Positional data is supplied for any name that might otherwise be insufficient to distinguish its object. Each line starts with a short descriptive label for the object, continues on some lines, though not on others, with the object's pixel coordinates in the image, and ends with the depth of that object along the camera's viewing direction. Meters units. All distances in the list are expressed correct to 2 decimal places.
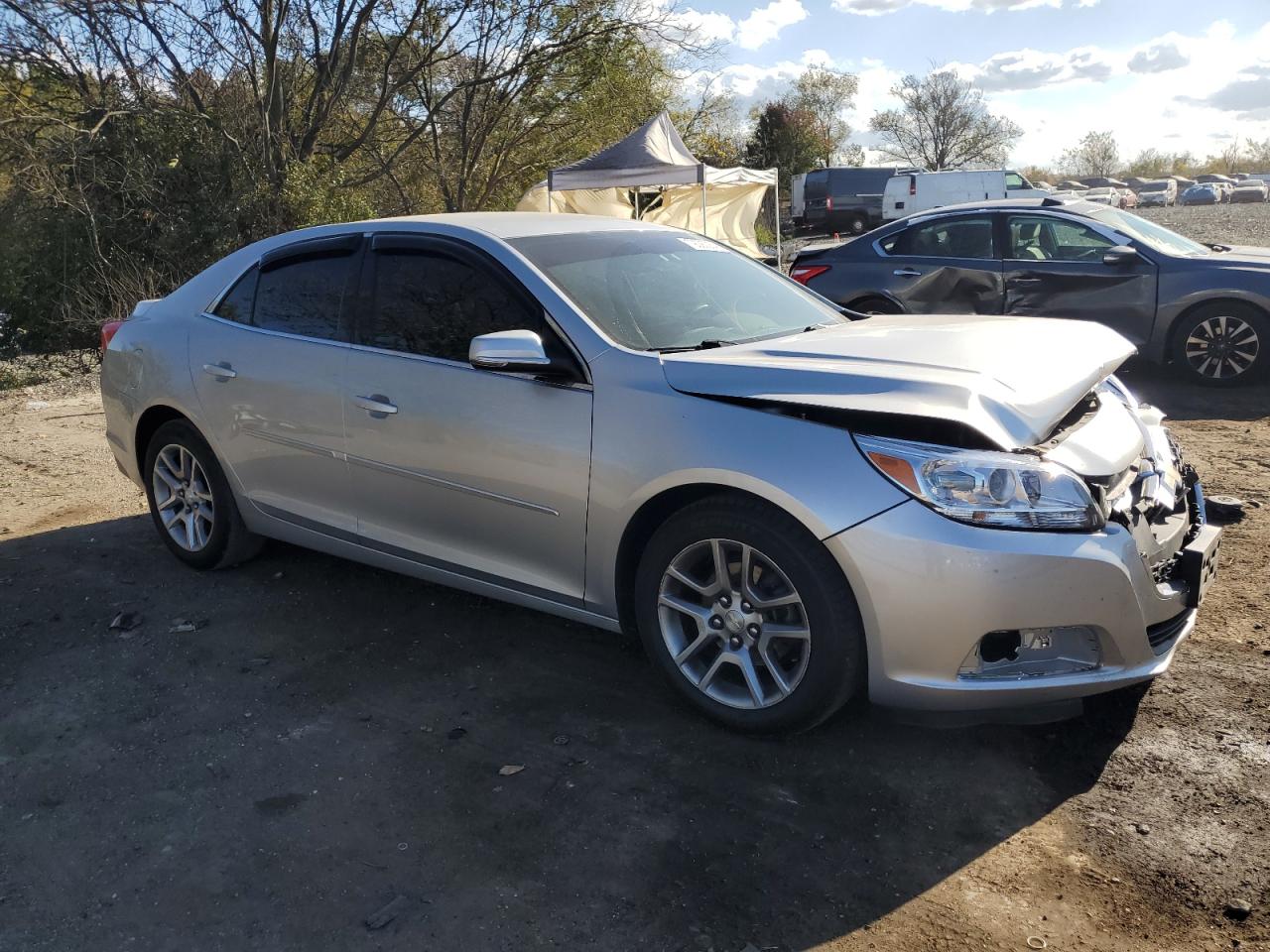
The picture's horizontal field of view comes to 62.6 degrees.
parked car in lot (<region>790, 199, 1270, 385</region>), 8.20
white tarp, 14.53
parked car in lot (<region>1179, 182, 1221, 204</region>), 61.19
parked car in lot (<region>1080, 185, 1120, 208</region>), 38.16
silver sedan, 2.89
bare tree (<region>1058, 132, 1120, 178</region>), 106.12
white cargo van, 28.23
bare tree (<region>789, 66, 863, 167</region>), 68.12
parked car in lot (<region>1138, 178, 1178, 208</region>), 63.41
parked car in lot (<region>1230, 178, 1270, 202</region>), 60.19
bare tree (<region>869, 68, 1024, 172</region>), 72.62
